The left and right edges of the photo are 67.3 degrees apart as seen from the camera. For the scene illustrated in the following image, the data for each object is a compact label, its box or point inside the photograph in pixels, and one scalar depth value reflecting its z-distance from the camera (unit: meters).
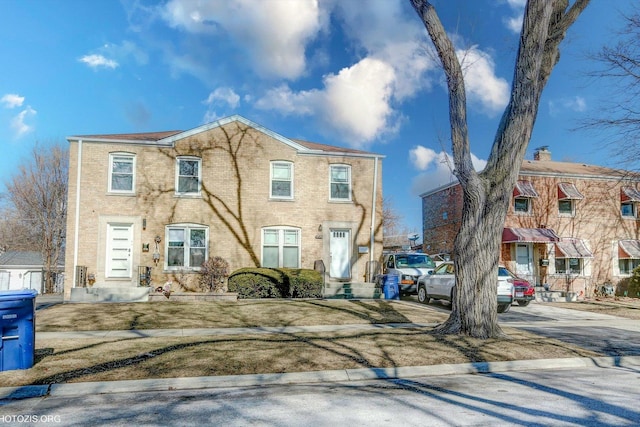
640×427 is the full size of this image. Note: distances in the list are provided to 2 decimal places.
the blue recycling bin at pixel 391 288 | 17.62
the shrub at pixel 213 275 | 18.67
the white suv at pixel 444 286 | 15.25
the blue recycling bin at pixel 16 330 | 6.91
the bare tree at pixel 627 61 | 17.88
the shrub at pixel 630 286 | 23.78
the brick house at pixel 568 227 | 23.25
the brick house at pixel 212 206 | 18.50
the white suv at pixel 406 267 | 18.48
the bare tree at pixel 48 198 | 33.72
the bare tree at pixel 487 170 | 9.88
